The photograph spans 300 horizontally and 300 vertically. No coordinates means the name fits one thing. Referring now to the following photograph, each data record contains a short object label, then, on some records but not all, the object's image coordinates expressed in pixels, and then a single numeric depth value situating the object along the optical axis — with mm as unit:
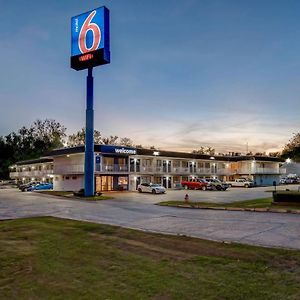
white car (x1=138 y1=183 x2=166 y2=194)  45344
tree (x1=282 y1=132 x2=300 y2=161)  60616
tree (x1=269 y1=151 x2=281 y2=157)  138062
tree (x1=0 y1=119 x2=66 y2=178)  118000
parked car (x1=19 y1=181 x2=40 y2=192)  57009
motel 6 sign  37844
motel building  50938
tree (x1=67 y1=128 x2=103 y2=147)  107000
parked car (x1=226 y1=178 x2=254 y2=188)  64500
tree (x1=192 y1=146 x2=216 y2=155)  140375
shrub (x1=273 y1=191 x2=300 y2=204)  23391
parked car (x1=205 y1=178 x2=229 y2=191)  51053
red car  53062
